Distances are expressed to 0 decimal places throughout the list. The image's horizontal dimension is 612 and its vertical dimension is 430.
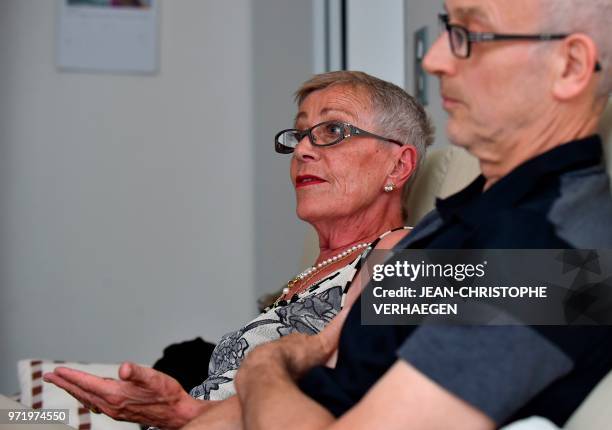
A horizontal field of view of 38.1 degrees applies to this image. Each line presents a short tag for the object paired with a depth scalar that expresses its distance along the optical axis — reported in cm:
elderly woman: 189
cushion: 203
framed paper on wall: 362
